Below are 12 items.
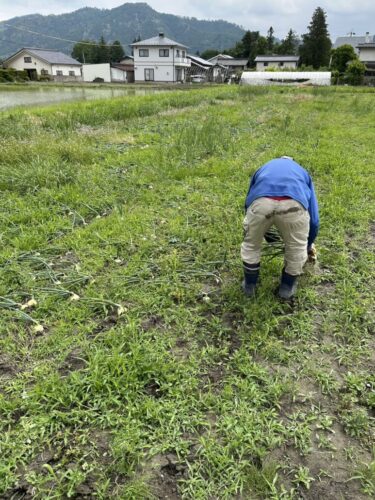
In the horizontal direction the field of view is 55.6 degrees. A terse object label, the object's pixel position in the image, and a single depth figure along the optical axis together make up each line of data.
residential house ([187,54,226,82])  48.66
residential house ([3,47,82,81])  49.16
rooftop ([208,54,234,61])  65.94
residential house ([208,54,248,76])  61.28
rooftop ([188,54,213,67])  56.34
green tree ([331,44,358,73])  41.01
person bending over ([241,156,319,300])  2.49
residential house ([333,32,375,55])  69.05
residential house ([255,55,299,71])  54.39
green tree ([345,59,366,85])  34.69
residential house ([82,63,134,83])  48.78
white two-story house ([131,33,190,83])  45.75
